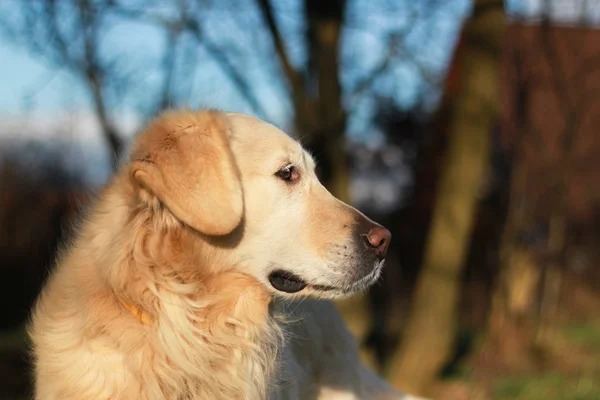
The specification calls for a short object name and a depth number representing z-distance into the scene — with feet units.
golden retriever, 9.02
